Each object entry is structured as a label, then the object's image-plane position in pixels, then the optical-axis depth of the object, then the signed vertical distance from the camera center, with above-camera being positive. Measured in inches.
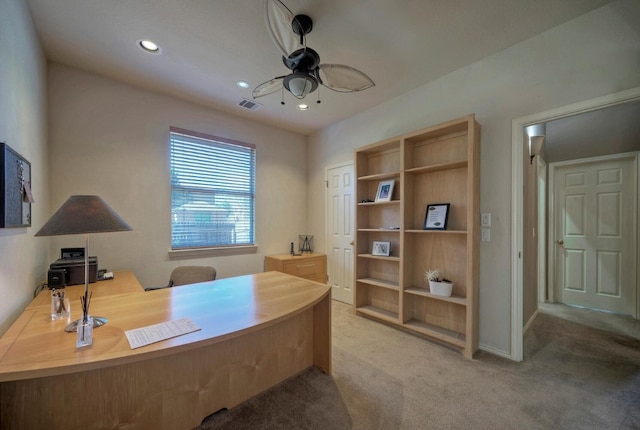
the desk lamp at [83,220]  43.3 -1.0
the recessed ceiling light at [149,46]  89.4 +60.8
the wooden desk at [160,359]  40.4 -30.1
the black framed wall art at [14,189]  55.1 +6.2
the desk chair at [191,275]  111.6 -26.8
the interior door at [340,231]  156.8 -10.3
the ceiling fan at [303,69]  67.5 +44.7
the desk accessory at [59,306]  53.8 -19.8
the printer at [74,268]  87.3 -18.8
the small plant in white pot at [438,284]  101.7 -28.2
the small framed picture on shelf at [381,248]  128.4 -17.3
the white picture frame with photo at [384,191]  126.3 +12.1
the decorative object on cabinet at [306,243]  178.7 -20.1
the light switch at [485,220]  98.5 -2.0
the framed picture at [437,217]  106.5 -0.9
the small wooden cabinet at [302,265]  150.6 -31.1
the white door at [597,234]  132.7 -10.8
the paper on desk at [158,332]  42.9 -21.5
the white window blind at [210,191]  134.1 +13.5
